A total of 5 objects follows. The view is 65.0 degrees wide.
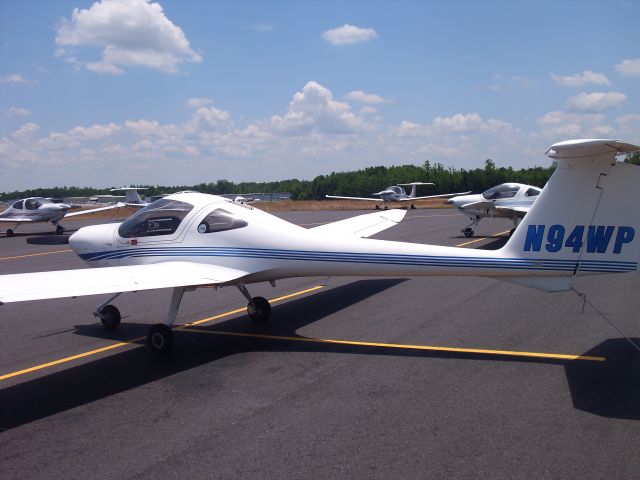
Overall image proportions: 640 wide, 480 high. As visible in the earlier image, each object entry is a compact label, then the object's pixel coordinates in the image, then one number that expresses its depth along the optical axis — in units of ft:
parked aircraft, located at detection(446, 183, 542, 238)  63.52
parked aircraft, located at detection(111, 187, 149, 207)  151.12
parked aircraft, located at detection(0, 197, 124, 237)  95.20
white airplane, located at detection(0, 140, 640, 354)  17.95
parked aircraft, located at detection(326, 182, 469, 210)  167.45
